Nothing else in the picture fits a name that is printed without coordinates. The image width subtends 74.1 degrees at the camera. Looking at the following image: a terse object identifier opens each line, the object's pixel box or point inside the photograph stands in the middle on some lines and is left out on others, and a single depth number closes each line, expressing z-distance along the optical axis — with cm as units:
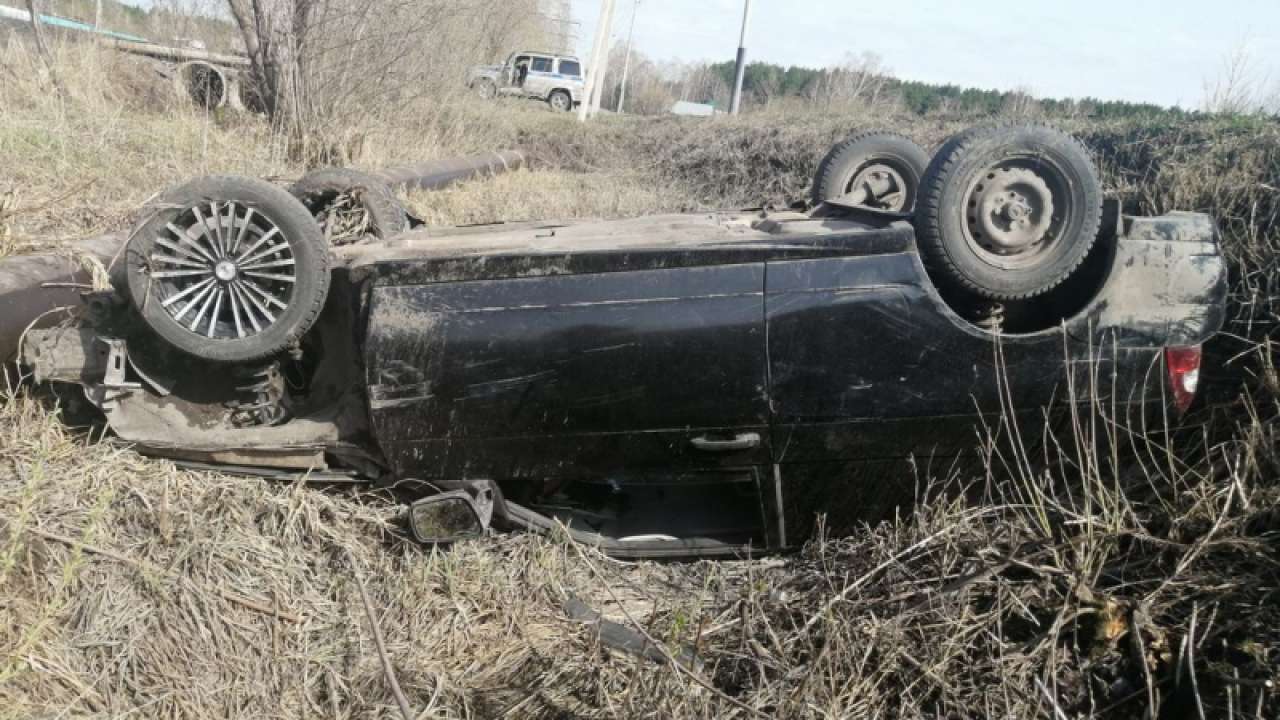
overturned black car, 277
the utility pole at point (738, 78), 2472
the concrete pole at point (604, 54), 2553
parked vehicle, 2988
